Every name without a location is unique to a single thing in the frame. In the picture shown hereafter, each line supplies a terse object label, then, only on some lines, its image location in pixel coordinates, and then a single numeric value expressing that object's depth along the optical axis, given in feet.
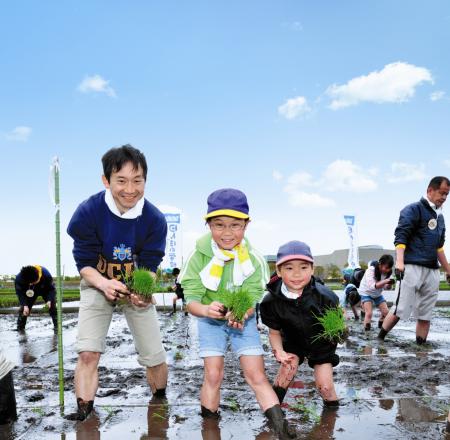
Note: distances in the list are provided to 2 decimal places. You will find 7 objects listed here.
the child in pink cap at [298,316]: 11.39
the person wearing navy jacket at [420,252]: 22.22
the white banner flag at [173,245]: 65.72
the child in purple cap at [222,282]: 10.84
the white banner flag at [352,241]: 79.36
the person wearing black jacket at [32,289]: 32.60
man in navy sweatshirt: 11.66
